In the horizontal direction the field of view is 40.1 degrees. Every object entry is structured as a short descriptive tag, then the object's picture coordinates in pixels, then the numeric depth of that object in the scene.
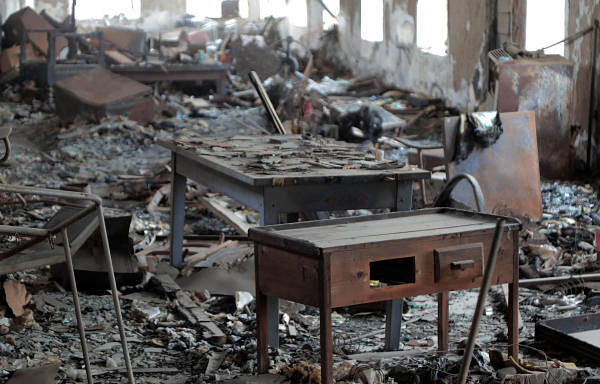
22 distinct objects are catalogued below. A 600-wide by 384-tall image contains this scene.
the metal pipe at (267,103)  6.67
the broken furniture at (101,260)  5.54
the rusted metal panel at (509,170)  7.44
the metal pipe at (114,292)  3.39
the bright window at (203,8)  25.70
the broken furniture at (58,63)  15.36
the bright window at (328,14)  21.16
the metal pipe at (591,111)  9.66
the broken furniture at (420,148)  8.22
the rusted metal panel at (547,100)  9.47
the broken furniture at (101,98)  13.27
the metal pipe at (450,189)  4.34
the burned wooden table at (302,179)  4.56
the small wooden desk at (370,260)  3.35
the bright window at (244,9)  25.30
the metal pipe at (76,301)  3.47
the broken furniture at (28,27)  18.80
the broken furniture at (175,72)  15.18
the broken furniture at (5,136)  5.40
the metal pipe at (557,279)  5.72
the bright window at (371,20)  18.11
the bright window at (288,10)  22.67
